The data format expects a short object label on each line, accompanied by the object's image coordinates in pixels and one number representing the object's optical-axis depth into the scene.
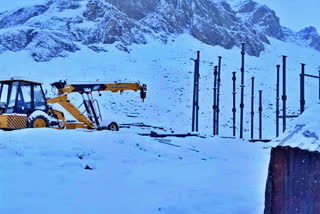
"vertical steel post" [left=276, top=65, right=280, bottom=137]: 25.84
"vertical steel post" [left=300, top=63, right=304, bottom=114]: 23.21
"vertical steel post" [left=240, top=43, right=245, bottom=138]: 26.72
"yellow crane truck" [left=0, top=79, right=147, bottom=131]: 15.08
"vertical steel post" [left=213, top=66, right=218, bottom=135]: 26.90
